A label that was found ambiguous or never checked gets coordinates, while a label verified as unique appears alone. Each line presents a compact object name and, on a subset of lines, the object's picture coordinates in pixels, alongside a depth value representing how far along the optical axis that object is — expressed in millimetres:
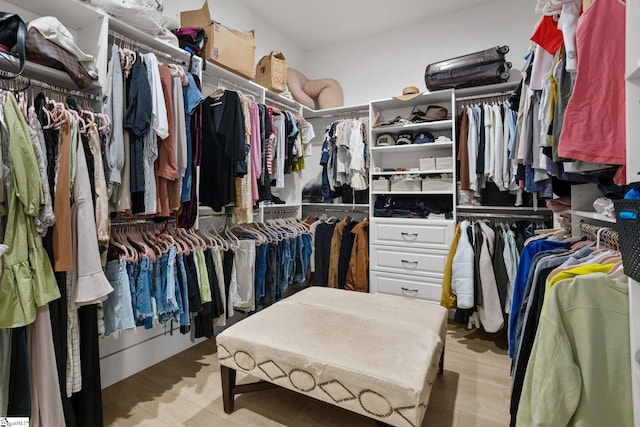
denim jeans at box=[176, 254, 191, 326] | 2059
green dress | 1285
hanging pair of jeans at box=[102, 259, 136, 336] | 1733
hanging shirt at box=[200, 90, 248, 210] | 2301
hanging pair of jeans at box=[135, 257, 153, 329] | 1876
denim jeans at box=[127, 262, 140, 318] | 1855
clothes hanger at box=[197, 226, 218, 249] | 2366
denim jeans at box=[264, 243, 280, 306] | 2789
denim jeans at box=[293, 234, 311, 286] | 3212
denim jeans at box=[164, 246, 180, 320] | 1958
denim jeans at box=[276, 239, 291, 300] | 2969
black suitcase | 2781
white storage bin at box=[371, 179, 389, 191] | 3308
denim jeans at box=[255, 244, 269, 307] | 2717
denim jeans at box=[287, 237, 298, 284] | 3088
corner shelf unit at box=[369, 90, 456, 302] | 3039
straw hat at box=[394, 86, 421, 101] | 3188
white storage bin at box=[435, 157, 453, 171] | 3045
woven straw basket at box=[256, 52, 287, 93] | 3027
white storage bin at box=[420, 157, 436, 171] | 3133
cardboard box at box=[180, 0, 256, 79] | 2404
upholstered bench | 1299
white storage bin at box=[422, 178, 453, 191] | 3055
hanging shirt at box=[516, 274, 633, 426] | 897
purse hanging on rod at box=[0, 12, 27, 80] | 1333
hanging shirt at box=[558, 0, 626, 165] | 995
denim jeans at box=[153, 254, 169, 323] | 1959
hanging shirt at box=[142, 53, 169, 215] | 1806
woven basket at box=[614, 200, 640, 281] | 768
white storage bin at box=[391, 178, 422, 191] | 3174
